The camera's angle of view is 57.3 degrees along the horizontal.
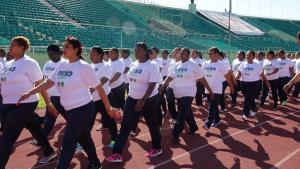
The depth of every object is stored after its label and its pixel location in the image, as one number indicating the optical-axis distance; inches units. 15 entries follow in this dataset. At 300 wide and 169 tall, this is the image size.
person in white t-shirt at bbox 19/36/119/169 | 140.1
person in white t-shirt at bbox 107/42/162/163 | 178.5
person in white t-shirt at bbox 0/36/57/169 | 151.4
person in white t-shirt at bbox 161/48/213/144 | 220.9
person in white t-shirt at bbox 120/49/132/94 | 296.9
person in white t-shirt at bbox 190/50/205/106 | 362.4
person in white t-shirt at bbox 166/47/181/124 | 279.3
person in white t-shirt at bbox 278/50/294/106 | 384.9
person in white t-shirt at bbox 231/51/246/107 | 375.8
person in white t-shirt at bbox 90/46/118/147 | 206.0
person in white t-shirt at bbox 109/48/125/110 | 234.2
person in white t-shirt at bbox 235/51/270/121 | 294.7
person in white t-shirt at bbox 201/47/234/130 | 259.0
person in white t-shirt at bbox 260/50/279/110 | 359.4
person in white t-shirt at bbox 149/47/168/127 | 304.6
